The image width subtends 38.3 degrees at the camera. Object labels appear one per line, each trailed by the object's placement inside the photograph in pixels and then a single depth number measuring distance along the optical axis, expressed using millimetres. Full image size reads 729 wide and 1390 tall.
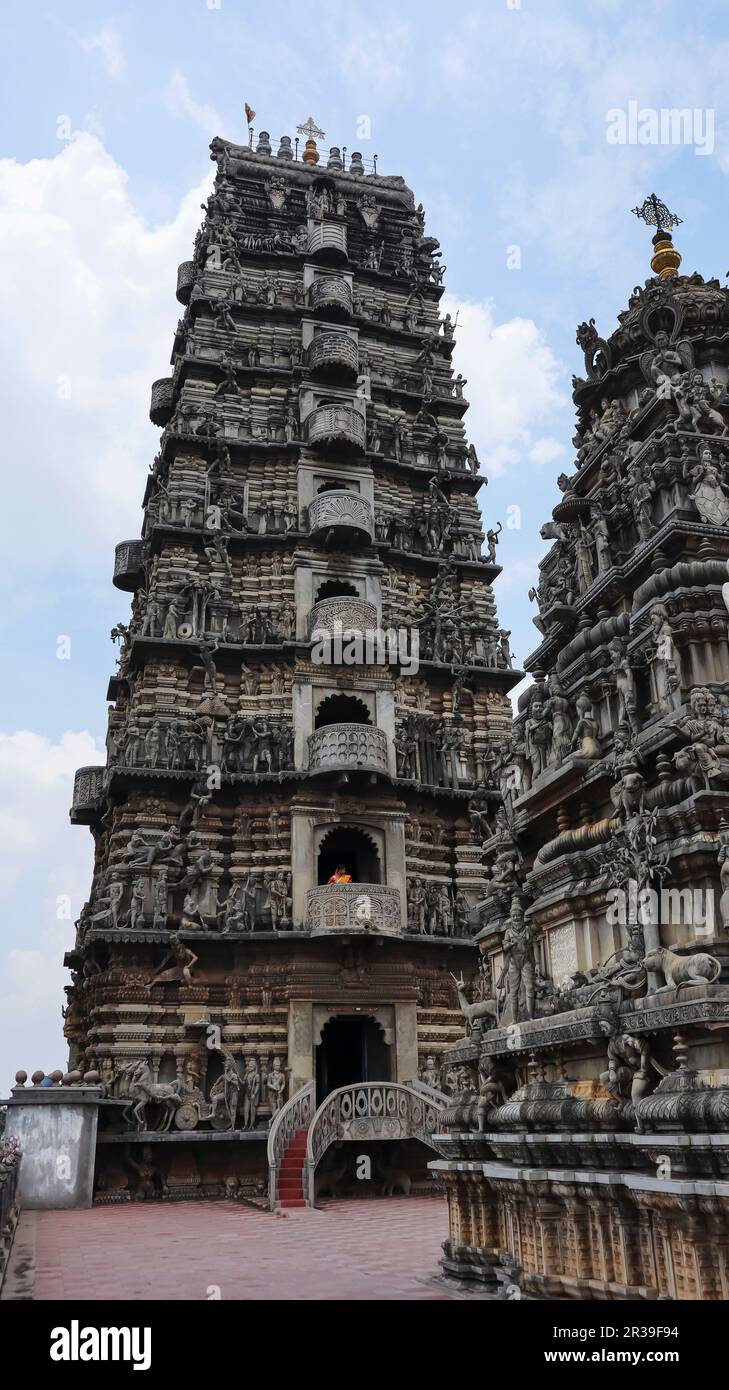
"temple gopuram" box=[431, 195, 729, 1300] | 7734
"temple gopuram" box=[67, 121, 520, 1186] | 22859
